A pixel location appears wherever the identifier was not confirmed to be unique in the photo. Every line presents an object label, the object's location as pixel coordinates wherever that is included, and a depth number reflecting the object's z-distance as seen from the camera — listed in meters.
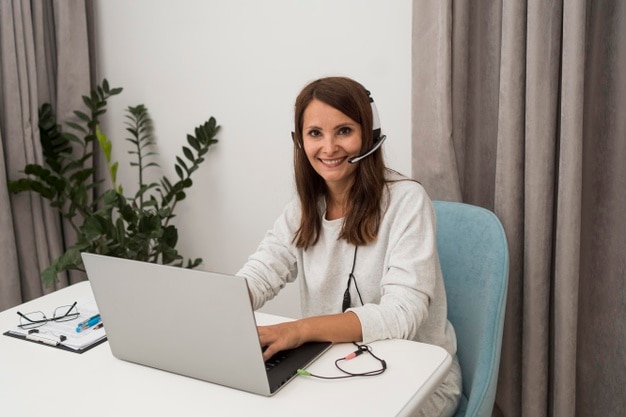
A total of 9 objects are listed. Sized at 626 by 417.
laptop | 0.97
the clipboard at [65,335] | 1.27
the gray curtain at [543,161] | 1.64
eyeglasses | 1.38
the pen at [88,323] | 1.33
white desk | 0.98
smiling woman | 1.34
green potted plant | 2.41
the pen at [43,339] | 1.28
